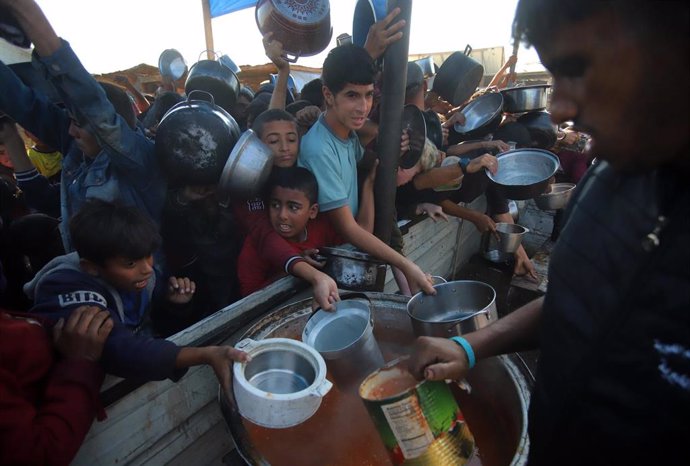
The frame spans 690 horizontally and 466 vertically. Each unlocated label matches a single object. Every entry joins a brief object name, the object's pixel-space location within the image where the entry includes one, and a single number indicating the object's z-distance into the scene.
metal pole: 2.21
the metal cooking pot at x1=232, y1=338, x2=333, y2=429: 1.19
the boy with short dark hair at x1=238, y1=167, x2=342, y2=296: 2.31
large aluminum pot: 1.60
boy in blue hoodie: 1.34
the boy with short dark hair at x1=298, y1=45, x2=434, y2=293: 2.28
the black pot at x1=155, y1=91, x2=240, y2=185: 2.16
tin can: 1.09
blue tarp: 7.27
